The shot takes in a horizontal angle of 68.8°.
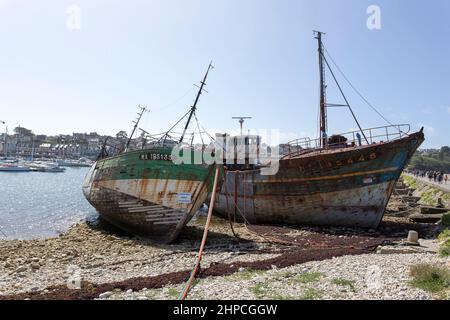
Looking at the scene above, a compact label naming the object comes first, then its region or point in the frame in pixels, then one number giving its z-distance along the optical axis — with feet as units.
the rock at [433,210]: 69.15
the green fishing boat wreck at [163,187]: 48.11
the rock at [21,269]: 34.00
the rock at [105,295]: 23.80
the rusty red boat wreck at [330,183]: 53.72
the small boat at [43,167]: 272.72
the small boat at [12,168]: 245.30
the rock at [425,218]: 62.34
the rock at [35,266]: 35.40
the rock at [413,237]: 40.93
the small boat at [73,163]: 377.50
